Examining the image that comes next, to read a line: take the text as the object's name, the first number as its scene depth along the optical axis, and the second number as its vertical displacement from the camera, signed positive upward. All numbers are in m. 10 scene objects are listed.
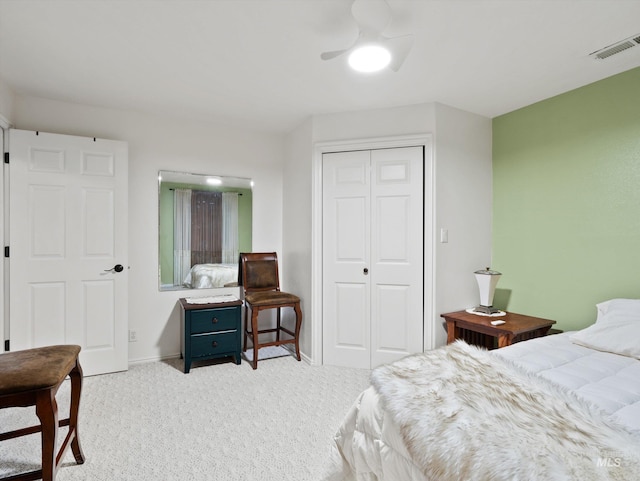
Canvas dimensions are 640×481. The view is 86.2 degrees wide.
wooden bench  1.48 -0.65
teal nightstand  3.17 -0.86
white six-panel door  2.86 -0.04
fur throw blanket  0.86 -0.55
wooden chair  3.37 -0.56
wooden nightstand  2.63 -0.70
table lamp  3.04 -0.42
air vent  2.10 +1.24
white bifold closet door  3.17 -0.14
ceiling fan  1.72 +1.07
